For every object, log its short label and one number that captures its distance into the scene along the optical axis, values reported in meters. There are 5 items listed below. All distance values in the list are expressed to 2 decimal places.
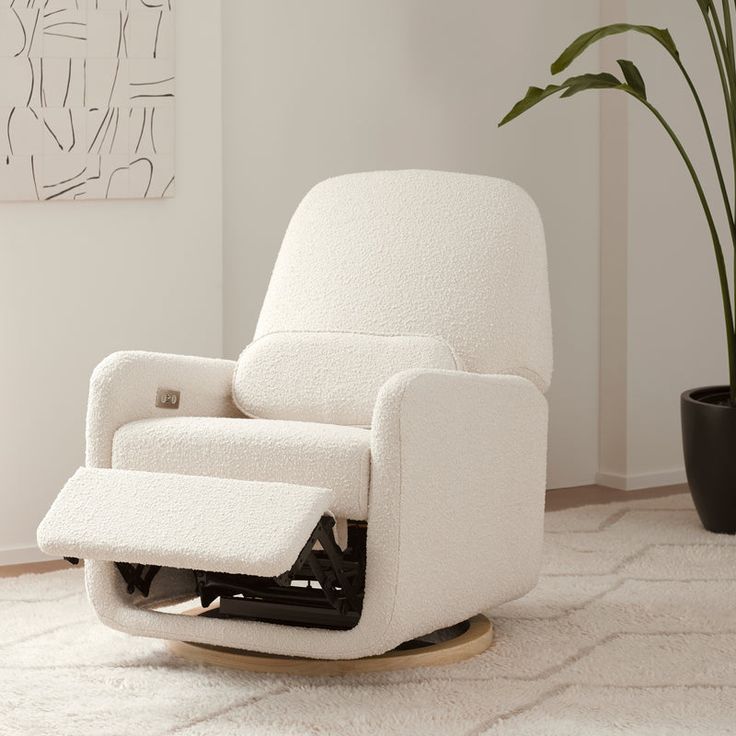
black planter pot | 5.83
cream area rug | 3.35
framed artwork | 5.37
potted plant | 5.70
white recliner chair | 3.52
